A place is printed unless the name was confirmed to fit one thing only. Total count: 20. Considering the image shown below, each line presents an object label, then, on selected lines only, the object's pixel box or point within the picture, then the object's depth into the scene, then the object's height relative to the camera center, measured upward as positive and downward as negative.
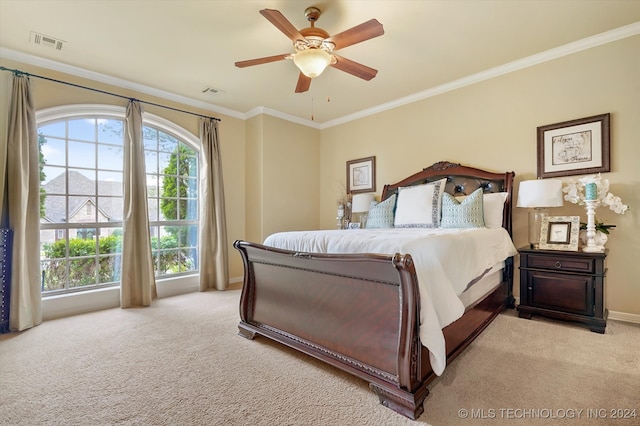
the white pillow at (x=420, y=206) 3.30 +0.01
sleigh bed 1.52 -0.67
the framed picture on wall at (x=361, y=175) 4.65 +0.52
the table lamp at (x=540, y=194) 2.74 +0.11
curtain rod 2.95 +1.39
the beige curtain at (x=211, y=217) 4.27 -0.12
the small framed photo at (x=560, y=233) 2.72 -0.26
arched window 3.30 +0.18
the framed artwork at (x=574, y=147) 2.82 +0.58
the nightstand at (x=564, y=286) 2.51 -0.73
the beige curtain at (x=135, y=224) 3.52 -0.18
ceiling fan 2.09 +1.27
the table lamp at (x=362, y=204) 4.27 +0.05
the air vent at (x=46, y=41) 2.73 +1.60
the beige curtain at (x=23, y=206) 2.82 +0.04
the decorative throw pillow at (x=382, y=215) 3.65 -0.10
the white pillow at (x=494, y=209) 3.11 -0.03
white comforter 1.52 -0.32
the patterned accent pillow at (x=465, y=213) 3.02 -0.07
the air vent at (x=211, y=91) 3.92 +1.58
